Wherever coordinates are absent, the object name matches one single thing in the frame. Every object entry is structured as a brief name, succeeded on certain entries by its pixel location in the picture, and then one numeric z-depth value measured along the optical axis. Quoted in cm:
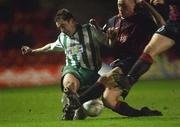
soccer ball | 1827
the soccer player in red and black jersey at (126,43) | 1855
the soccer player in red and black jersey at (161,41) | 1748
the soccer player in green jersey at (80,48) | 1889
